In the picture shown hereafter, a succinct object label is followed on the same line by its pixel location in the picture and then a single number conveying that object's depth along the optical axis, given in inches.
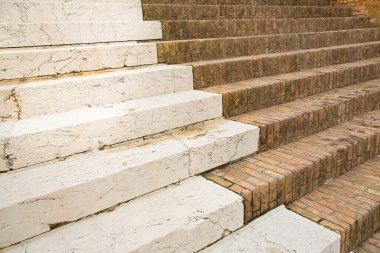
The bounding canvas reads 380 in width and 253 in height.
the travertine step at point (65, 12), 88.8
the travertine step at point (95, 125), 59.0
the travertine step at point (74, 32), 83.3
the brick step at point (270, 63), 99.2
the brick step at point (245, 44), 103.4
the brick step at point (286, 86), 90.1
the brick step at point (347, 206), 61.1
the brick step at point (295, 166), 64.1
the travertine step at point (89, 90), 68.7
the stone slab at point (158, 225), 48.5
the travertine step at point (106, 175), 49.8
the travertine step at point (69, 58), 76.4
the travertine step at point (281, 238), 54.7
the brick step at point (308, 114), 82.1
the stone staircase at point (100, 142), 51.2
